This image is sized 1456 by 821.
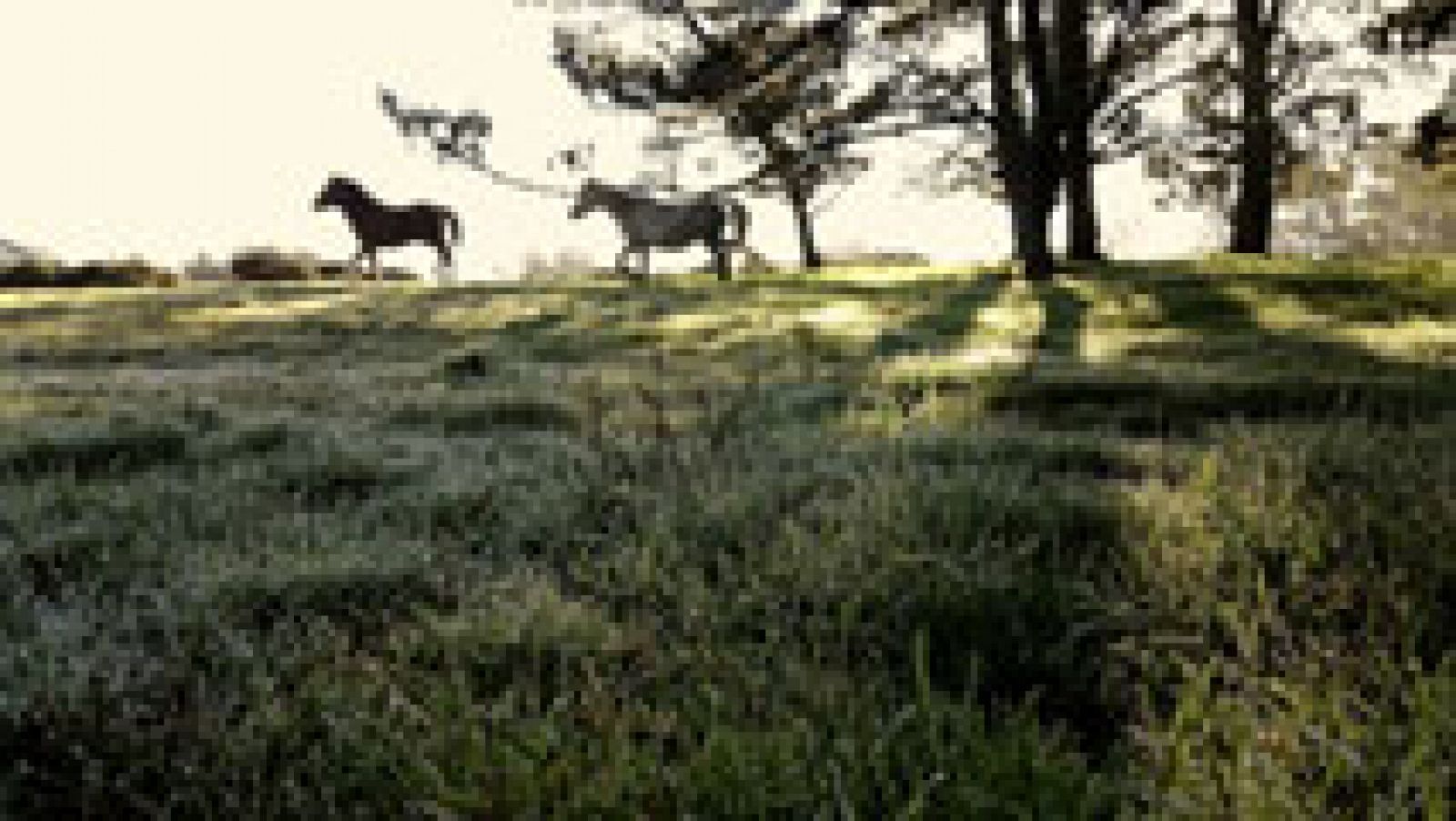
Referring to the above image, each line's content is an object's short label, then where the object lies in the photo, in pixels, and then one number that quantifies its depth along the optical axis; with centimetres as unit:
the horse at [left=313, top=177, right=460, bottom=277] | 2612
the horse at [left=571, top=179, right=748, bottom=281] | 2325
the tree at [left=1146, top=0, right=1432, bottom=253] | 1816
